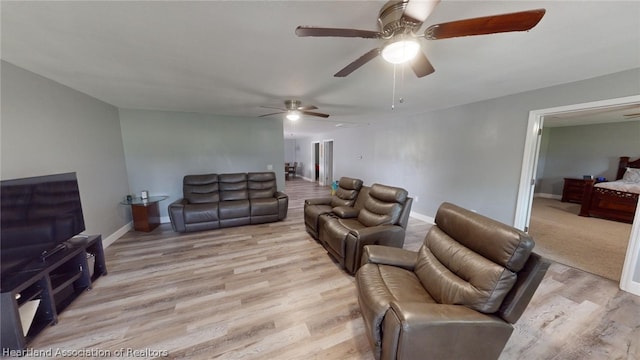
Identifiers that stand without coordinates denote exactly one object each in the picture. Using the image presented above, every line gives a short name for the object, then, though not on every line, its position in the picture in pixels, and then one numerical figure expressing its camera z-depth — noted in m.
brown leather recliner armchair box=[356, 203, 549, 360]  1.15
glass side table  3.67
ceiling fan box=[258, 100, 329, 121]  3.36
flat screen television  1.55
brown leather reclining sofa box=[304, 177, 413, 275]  2.39
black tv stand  1.46
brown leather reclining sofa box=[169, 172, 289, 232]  3.64
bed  4.21
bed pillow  4.63
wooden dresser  5.75
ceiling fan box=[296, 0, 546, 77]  1.04
